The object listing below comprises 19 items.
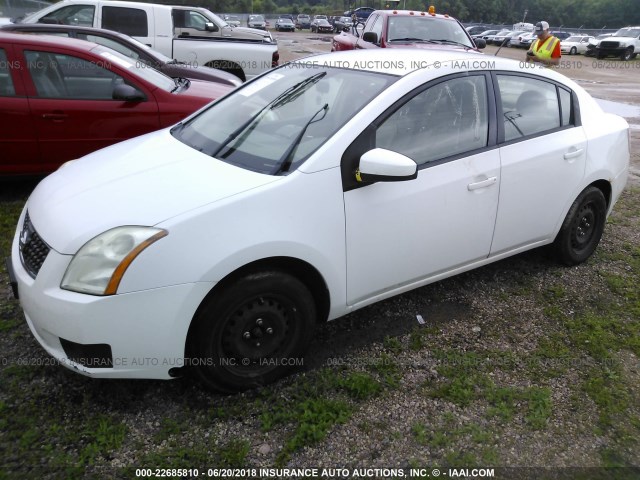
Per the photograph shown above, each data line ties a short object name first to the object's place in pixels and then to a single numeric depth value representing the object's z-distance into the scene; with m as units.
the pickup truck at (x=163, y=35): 9.73
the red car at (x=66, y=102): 4.88
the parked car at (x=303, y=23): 56.34
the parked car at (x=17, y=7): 17.26
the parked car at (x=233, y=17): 49.12
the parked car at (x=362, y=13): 39.86
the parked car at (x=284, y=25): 50.62
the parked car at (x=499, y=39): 36.28
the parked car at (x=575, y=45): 32.69
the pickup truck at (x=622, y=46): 28.91
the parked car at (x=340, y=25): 36.58
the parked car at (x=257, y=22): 41.44
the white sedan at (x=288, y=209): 2.34
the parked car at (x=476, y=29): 44.70
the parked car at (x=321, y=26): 48.41
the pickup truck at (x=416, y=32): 9.19
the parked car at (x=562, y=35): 36.46
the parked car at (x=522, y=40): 34.75
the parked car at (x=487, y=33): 41.29
